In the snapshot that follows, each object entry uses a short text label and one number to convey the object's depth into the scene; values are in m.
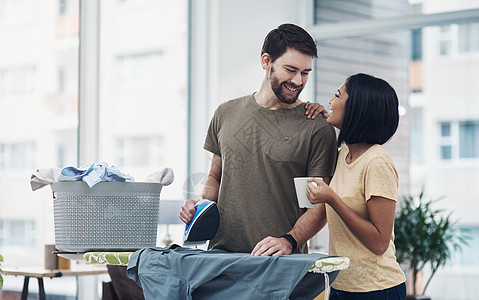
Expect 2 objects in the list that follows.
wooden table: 3.60
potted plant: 5.30
